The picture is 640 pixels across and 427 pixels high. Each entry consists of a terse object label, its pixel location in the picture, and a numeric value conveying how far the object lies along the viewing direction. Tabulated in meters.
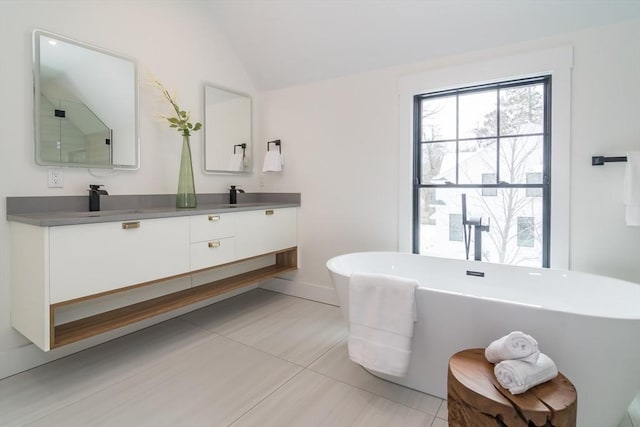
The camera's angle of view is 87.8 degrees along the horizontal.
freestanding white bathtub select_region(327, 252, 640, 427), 1.35
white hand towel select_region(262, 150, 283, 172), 3.46
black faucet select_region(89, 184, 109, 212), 2.25
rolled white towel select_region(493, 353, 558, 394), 1.14
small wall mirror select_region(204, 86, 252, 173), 3.16
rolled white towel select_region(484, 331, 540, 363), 1.22
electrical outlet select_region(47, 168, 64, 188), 2.13
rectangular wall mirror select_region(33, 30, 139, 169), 2.09
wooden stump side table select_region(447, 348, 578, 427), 1.07
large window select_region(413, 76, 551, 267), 2.43
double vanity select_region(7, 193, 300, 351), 1.75
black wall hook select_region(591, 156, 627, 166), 2.05
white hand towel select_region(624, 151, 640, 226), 1.95
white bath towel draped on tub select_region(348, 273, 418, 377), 1.71
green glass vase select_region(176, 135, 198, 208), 2.71
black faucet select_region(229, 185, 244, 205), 3.27
